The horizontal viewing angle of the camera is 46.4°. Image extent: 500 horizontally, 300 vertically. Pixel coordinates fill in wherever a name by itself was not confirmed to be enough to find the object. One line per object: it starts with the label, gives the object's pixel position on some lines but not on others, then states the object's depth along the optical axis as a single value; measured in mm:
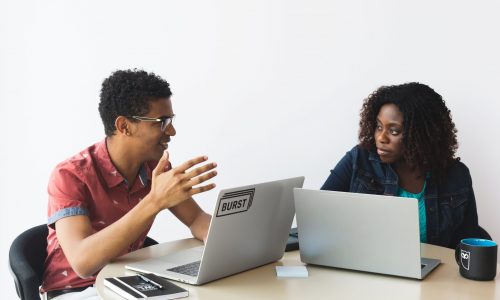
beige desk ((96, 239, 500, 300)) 1479
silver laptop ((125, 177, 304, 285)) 1511
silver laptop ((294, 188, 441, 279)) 1538
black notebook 1418
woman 2283
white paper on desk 1648
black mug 1562
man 1815
